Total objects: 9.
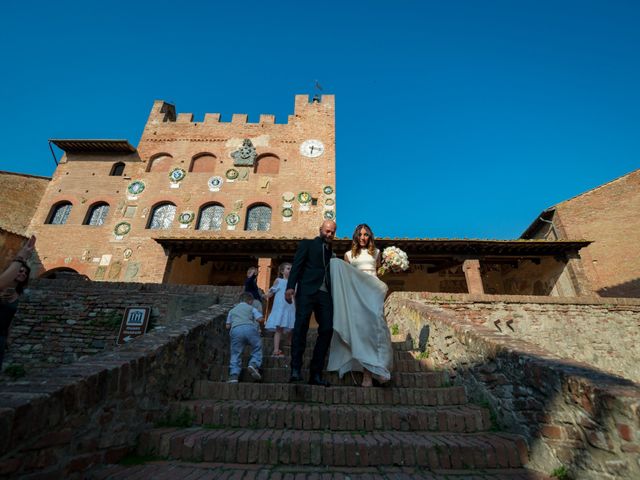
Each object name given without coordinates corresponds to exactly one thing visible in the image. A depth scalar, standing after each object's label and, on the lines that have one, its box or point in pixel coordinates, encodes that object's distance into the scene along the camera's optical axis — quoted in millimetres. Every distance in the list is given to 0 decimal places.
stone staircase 2407
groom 3689
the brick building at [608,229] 14938
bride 3725
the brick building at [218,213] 11594
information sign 7184
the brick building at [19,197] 17297
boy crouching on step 4055
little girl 5594
